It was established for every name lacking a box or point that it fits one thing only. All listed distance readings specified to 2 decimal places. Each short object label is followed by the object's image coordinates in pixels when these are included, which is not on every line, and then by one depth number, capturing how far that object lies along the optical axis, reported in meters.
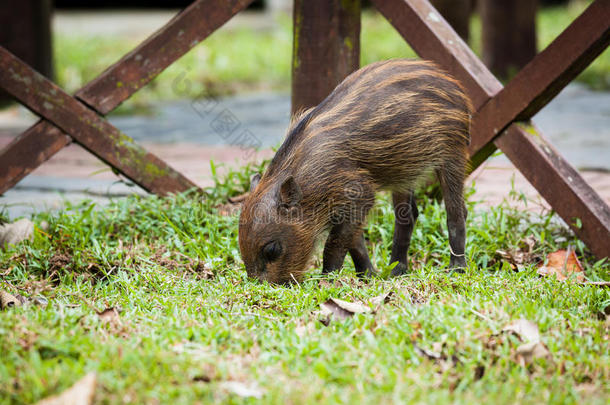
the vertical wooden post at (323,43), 9.41
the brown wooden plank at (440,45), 8.81
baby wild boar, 7.55
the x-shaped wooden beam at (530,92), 8.01
